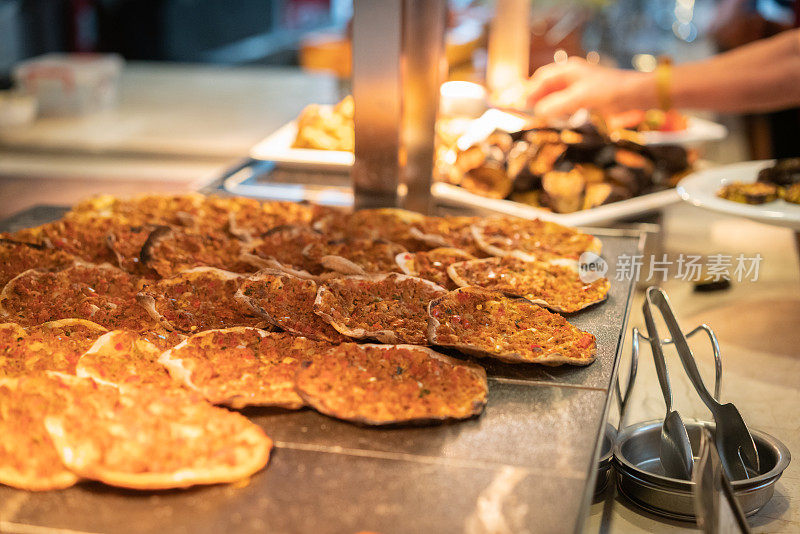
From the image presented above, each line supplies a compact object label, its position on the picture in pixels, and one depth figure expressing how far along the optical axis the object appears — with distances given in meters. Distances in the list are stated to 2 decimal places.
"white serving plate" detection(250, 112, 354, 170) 2.39
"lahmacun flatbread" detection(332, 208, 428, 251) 1.61
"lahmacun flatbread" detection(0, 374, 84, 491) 0.90
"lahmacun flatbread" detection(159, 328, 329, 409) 1.06
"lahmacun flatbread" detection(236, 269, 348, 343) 1.22
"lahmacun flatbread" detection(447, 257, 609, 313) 1.38
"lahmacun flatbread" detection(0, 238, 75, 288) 1.44
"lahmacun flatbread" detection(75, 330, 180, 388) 1.08
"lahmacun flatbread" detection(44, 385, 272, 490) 0.90
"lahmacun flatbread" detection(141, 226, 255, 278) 1.45
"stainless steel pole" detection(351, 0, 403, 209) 1.68
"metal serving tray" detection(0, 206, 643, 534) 0.86
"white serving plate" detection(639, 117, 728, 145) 2.59
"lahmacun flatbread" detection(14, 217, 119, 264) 1.54
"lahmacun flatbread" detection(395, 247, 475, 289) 1.44
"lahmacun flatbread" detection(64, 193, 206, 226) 1.71
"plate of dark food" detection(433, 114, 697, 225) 2.05
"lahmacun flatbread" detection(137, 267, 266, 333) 1.25
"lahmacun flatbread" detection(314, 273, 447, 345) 1.21
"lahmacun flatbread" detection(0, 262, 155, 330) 1.25
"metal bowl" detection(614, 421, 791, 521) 1.12
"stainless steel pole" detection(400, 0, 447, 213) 1.82
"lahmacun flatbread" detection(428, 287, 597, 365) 1.17
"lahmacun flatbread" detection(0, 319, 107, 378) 1.11
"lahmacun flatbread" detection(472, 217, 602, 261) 1.56
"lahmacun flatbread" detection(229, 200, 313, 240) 1.66
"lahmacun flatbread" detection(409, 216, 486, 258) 1.59
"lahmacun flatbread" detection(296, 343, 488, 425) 1.03
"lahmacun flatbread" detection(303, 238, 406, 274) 1.43
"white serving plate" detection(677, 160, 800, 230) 1.60
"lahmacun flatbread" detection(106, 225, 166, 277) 1.48
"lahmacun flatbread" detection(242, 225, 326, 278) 1.46
